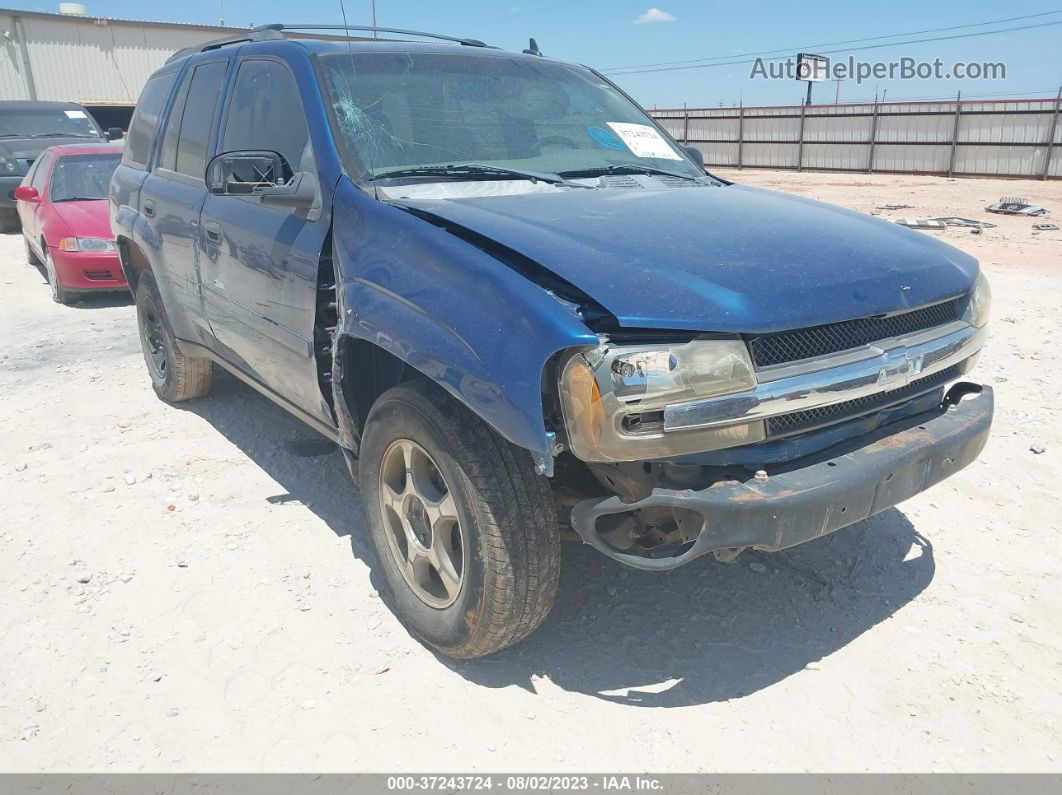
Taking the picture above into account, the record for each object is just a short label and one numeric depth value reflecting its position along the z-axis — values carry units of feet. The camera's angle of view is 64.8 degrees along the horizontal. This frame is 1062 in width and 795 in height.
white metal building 80.18
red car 27.58
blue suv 7.38
